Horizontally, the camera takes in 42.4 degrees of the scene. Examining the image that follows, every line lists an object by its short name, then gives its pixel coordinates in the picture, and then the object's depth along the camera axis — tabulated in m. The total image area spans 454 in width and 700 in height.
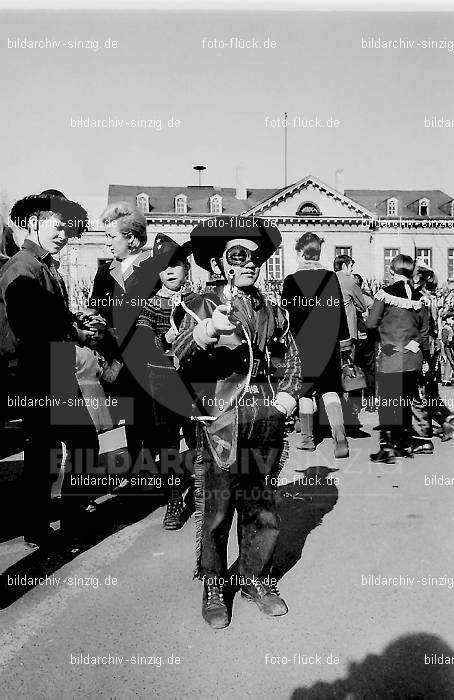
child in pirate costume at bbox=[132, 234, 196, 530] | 3.73
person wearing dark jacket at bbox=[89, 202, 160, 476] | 3.84
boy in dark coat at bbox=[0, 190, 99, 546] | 3.14
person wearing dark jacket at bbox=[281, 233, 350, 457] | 4.96
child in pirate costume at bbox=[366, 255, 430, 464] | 5.11
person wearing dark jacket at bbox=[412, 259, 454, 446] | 6.01
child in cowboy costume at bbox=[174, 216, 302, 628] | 2.64
